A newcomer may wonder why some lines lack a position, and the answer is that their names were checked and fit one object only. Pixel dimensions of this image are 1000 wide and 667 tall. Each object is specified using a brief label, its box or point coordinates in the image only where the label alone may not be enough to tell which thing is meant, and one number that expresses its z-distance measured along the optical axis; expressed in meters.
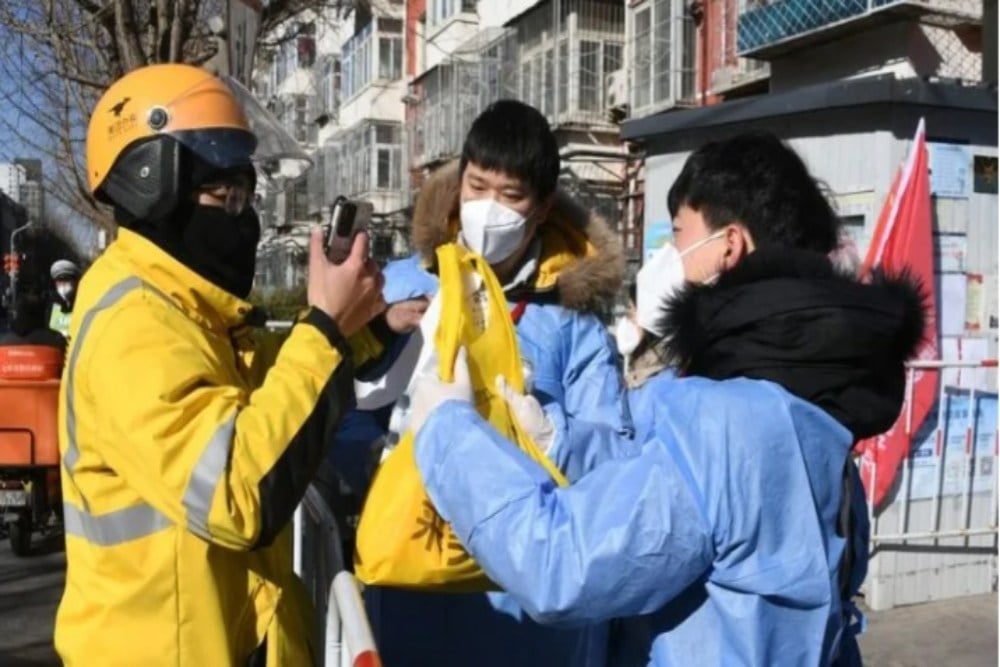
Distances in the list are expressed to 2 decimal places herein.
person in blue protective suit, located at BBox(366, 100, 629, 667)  2.44
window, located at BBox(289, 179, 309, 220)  38.78
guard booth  6.21
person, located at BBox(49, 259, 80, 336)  11.59
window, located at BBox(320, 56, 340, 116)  42.06
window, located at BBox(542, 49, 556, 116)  25.08
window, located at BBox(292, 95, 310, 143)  40.03
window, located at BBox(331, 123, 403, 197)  38.03
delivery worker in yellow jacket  1.74
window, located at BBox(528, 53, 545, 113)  25.52
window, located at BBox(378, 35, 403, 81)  38.23
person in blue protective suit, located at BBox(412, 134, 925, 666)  1.49
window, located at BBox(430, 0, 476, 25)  30.66
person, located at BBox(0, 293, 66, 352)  7.79
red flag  6.00
